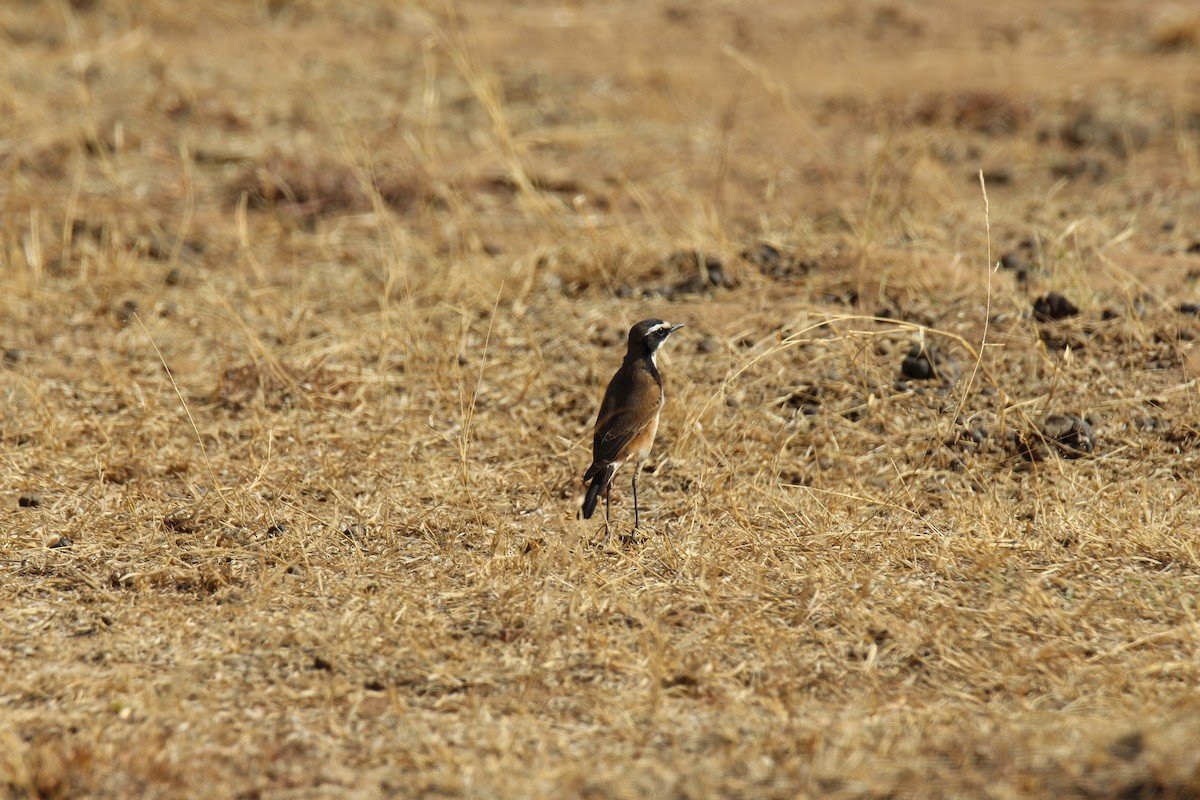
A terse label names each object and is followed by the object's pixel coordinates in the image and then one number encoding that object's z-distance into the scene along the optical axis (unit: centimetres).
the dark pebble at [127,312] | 1650
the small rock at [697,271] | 1589
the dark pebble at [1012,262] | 1555
